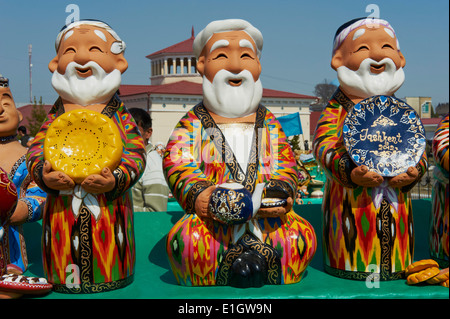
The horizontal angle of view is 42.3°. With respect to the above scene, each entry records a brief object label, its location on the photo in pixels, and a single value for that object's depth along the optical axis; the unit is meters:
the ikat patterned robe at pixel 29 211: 3.84
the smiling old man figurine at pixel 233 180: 3.38
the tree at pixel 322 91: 25.48
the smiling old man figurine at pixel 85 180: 3.28
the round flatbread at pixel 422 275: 3.47
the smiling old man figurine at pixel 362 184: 3.58
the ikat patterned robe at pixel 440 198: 3.77
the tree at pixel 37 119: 19.05
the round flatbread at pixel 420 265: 3.51
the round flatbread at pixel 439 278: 3.47
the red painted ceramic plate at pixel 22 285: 3.16
